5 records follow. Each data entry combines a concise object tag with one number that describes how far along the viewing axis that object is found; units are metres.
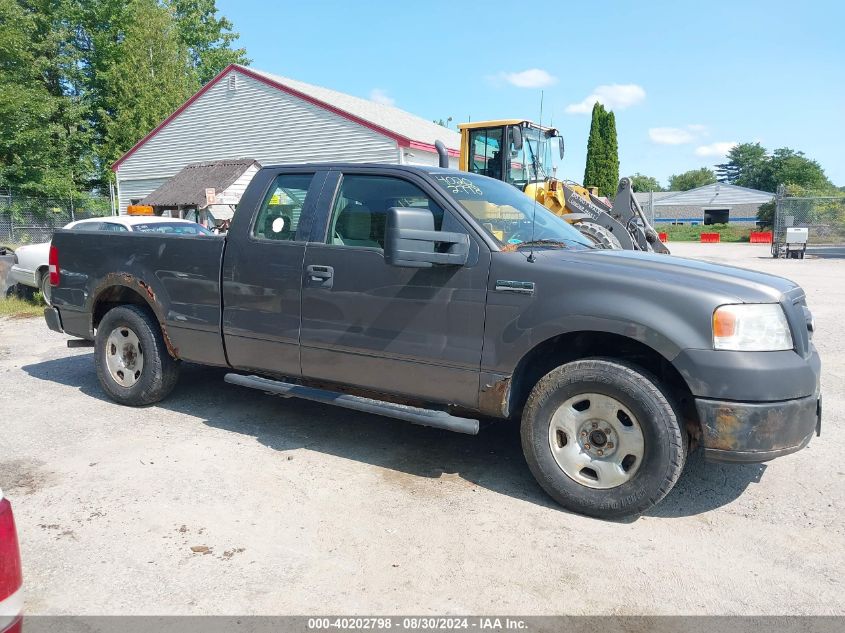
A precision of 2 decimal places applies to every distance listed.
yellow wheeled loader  12.14
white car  10.19
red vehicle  1.66
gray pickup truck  3.37
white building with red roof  22.09
